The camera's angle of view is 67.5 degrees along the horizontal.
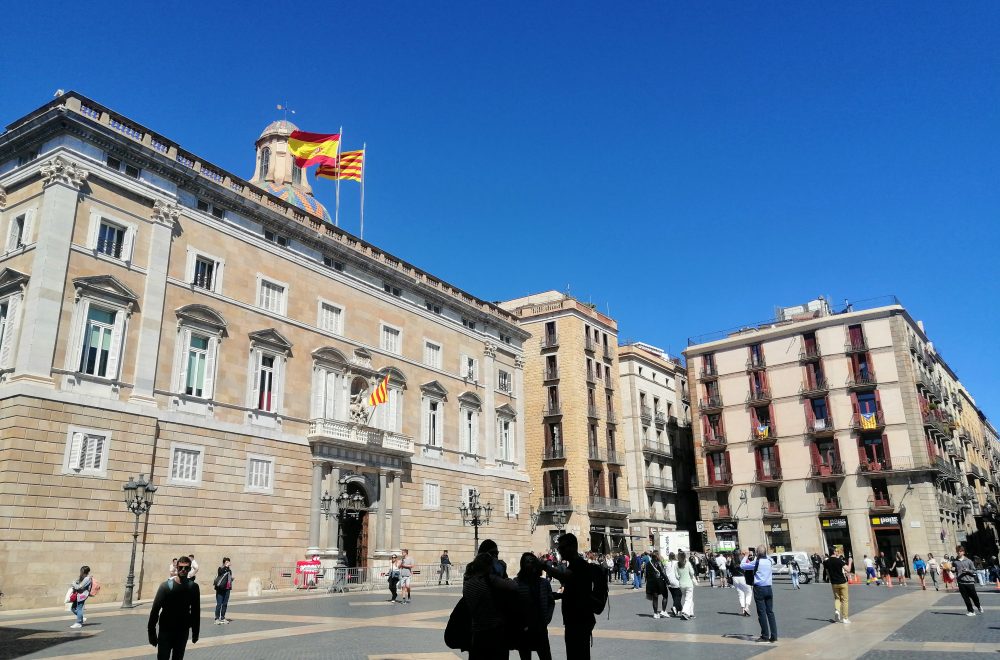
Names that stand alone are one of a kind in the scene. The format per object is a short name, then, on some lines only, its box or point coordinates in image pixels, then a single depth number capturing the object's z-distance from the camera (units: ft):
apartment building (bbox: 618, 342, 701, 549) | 198.49
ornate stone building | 78.64
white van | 135.13
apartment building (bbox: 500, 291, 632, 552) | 177.27
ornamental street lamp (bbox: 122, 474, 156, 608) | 74.49
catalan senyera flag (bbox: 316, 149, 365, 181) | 127.95
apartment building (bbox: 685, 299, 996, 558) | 167.73
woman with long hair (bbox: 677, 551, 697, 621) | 61.72
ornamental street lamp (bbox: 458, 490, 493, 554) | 119.03
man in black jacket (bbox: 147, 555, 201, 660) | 28.94
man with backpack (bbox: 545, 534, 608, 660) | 28.40
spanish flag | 124.57
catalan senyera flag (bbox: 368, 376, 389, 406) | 114.73
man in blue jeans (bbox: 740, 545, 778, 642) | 46.14
